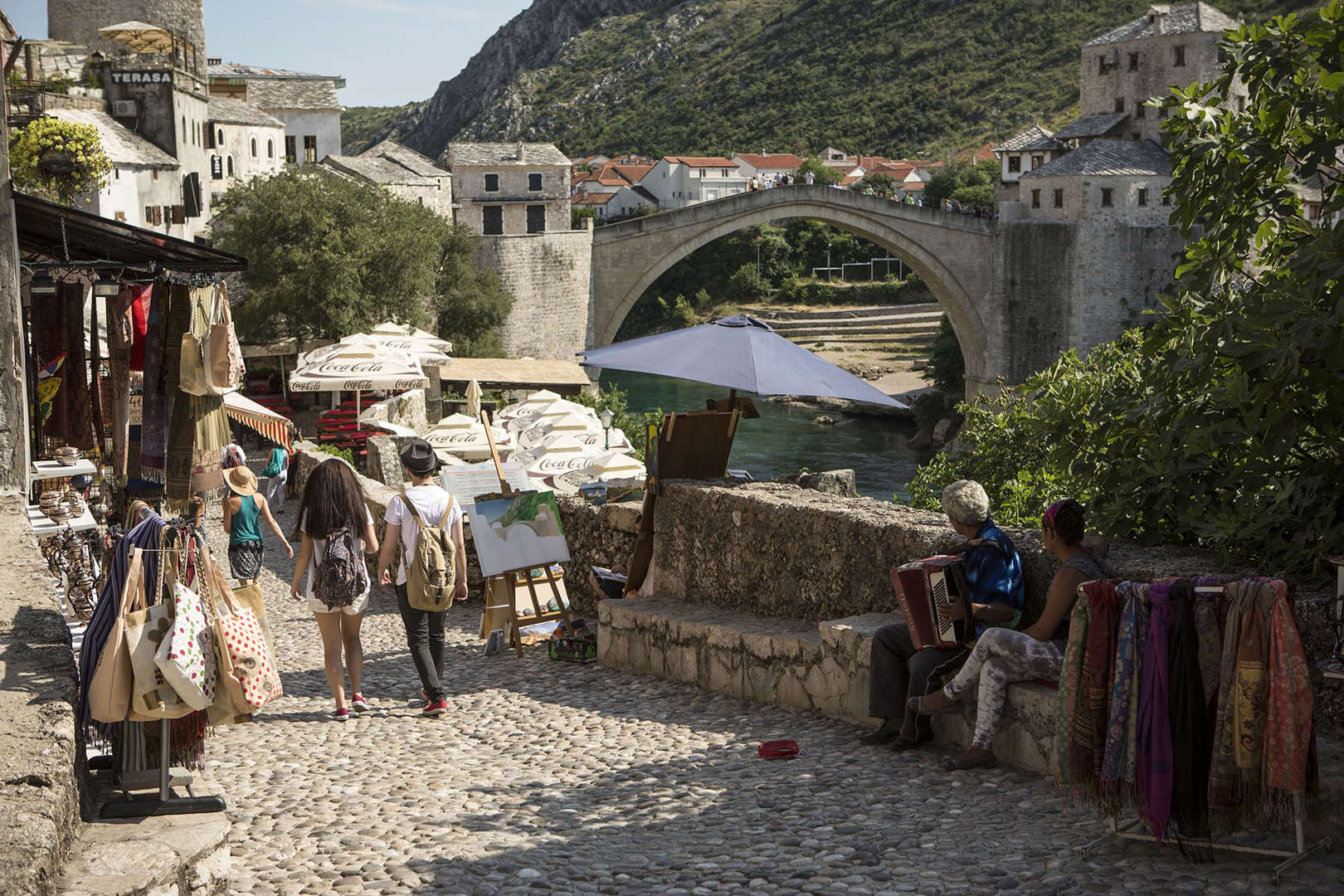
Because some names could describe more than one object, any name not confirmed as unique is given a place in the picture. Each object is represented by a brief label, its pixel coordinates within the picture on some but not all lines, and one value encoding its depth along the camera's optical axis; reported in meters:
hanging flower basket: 18.06
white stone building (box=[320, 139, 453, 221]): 36.34
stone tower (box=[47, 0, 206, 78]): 38.84
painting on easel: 7.83
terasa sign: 30.12
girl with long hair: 6.25
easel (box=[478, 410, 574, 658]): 7.89
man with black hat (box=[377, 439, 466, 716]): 6.36
